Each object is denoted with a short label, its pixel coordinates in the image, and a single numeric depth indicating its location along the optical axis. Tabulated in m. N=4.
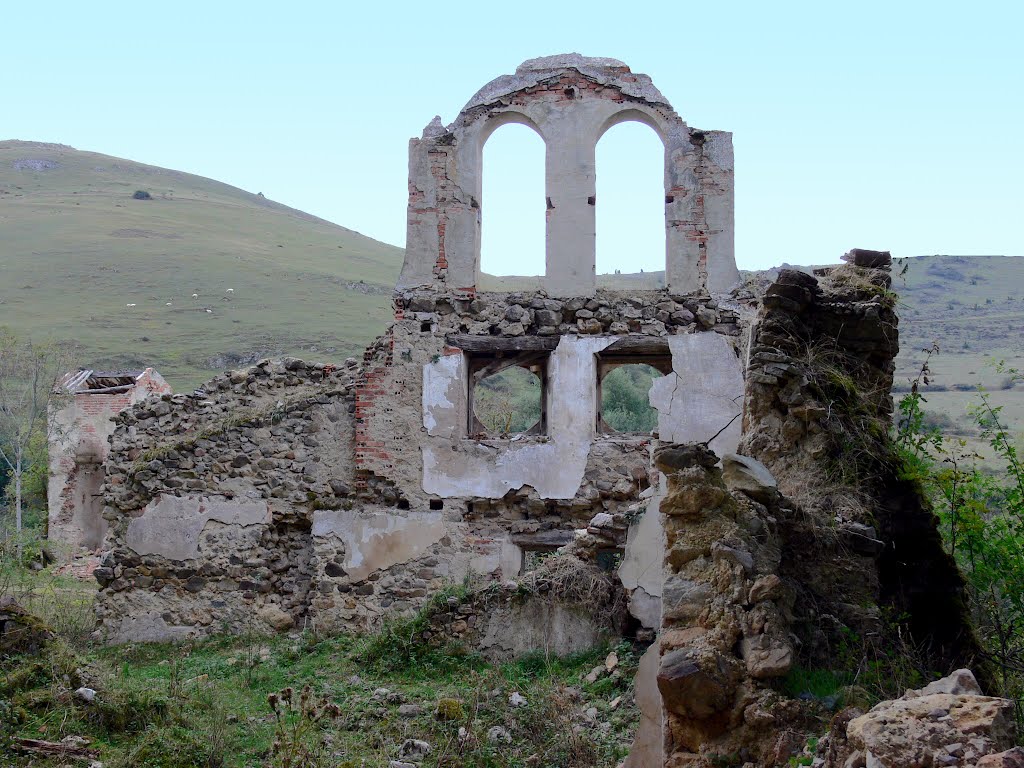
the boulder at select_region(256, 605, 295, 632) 12.09
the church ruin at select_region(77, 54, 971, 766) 12.00
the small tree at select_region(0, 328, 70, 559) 26.02
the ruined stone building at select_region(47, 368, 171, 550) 23.64
